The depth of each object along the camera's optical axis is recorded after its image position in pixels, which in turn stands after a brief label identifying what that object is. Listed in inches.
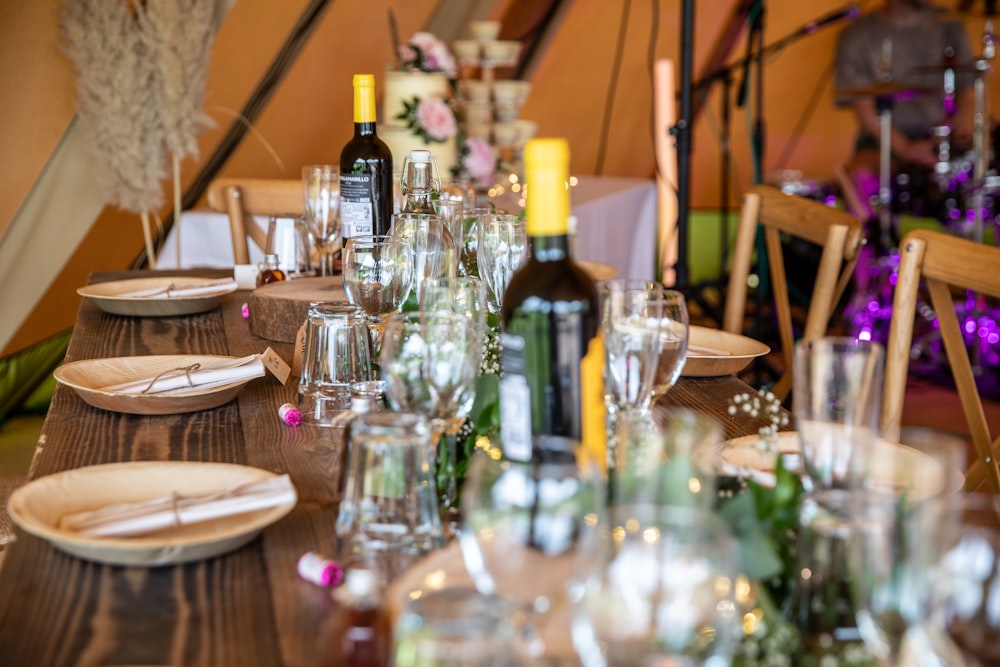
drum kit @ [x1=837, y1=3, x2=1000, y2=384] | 169.3
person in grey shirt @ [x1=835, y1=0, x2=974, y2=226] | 205.0
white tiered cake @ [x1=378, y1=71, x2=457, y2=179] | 106.7
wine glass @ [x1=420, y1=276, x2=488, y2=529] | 36.1
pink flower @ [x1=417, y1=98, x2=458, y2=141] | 106.0
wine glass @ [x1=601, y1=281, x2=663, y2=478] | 38.7
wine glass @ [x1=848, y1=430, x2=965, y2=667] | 23.3
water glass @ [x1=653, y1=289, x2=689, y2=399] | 39.9
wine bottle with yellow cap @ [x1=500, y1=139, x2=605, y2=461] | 30.5
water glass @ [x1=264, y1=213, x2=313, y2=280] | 76.9
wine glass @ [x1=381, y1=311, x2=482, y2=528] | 34.4
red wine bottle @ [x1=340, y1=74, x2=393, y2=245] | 61.0
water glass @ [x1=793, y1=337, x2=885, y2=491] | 32.1
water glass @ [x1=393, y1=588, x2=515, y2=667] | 21.2
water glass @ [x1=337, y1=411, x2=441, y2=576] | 31.9
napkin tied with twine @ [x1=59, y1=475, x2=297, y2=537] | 33.0
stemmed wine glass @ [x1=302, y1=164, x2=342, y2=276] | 72.6
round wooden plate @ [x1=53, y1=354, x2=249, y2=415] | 46.9
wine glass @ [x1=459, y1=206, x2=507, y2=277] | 63.9
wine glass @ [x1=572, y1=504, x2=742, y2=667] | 21.6
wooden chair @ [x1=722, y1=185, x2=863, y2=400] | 68.3
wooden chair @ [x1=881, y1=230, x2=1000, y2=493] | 53.6
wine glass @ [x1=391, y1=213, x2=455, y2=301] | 49.6
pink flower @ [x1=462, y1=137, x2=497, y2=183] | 117.7
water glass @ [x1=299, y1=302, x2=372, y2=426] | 48.8
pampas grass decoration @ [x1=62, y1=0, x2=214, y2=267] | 114.5
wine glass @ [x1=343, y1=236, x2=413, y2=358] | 48.9
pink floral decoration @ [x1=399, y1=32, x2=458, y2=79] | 109.7
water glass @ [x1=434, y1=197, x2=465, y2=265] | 59.4
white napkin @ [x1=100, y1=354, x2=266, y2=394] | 49.5
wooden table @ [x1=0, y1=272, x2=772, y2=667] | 27.0
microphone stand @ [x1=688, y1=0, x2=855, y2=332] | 121.0
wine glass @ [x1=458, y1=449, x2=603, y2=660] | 23.5
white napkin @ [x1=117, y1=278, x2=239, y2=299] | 71.0
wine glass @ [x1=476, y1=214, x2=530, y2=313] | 51.2
